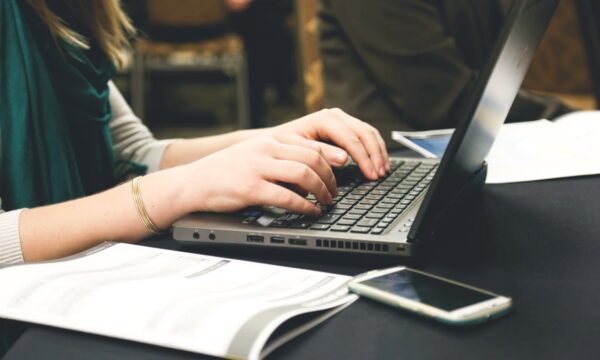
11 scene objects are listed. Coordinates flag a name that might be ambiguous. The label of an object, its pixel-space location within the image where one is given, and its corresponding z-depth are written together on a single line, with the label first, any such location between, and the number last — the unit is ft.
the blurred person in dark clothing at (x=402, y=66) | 7.12
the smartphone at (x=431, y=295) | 3.57
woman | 4.22
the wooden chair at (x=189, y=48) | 19.94
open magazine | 3.50
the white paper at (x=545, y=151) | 4.97
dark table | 3.49
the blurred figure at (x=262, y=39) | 21.30
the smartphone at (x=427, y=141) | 5.37
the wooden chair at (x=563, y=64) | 10.21
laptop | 3.82
